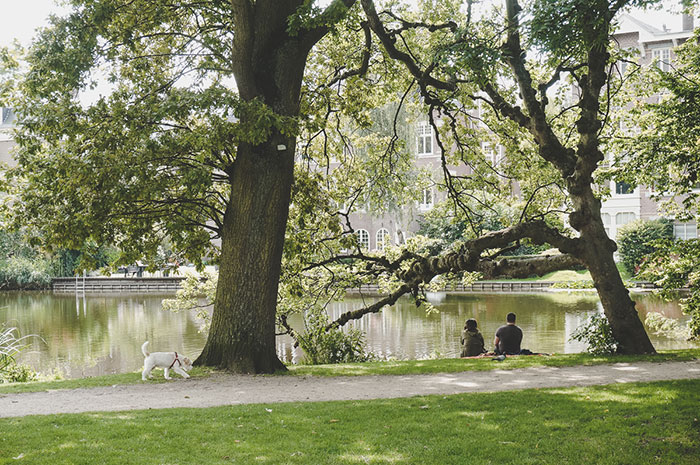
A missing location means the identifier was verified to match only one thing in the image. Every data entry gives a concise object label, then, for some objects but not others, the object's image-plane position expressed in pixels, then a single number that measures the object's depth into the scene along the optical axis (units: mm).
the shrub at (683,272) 11500
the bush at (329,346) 13609
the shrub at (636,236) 35562
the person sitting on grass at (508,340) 12328
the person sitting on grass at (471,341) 13133
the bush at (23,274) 43094
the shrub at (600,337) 11804
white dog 9516
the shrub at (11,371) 11648
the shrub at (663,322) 13492
